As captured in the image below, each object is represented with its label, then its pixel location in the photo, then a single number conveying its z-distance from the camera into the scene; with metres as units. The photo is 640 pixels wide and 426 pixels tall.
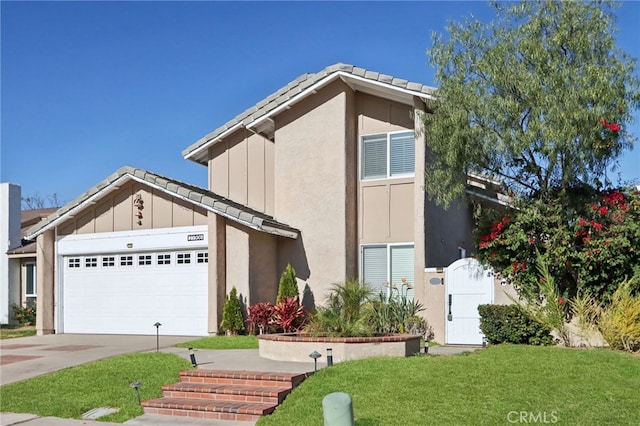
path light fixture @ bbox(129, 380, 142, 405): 11.03
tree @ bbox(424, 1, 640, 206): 14.62
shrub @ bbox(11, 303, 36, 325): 25.77
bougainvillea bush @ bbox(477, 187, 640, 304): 14.70
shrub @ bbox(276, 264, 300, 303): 18.66
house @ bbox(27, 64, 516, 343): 18.12
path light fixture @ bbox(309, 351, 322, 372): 11.69
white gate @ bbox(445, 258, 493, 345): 16.77
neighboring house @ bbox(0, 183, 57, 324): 26.83
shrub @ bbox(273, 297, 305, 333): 18.00
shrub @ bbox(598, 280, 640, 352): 13.16
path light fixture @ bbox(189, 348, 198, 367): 13.18
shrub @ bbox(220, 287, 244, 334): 18.34
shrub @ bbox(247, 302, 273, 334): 18.23
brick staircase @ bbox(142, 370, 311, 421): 10.59
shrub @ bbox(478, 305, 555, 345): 14.27
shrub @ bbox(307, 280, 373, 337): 13.73
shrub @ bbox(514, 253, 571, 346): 14.17
